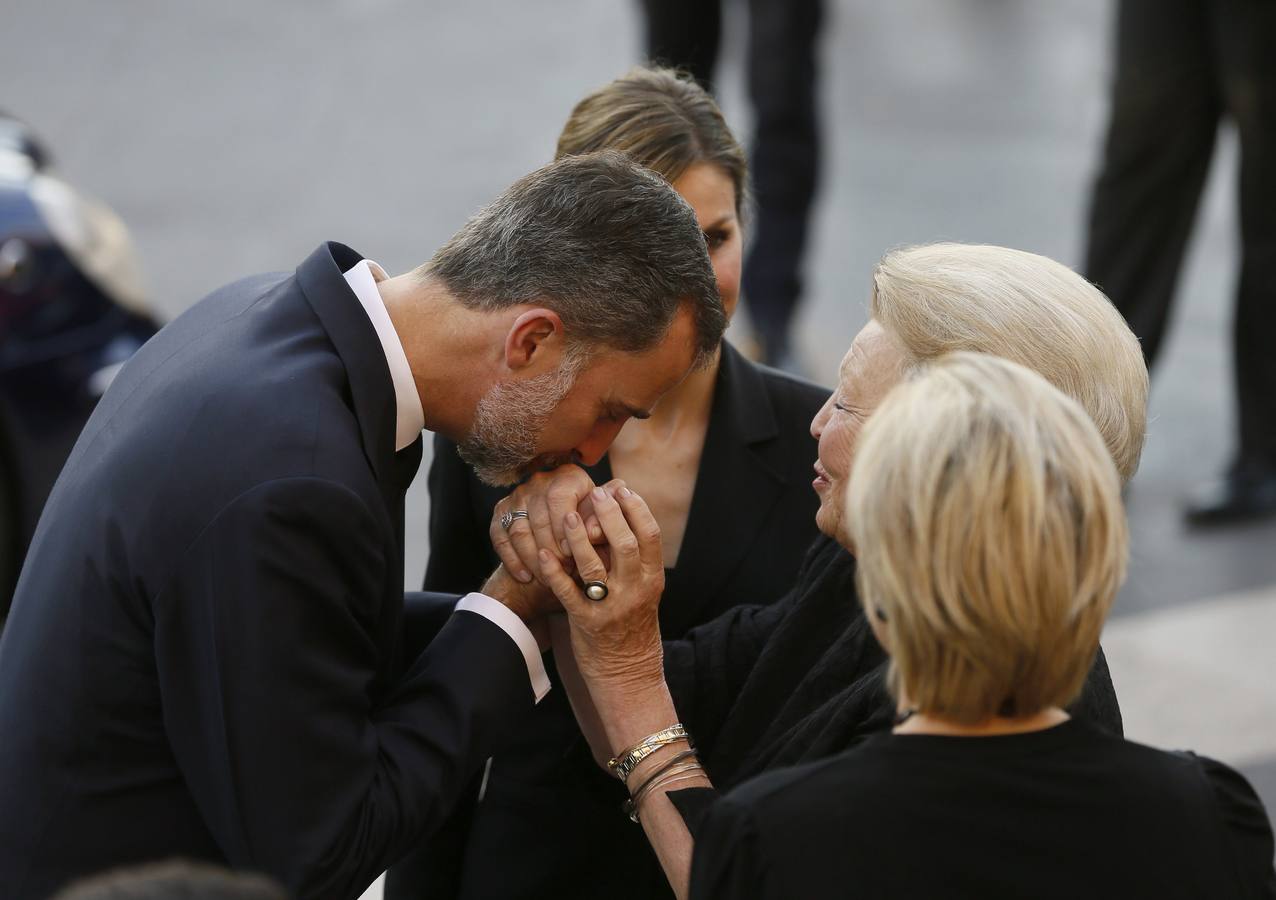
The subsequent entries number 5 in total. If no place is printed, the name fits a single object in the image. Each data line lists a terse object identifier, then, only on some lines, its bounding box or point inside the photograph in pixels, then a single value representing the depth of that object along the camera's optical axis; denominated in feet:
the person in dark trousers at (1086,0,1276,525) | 35.17
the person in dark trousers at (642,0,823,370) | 40.63
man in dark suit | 12.92
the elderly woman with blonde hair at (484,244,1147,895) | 14.55
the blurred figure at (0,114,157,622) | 28.94
